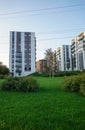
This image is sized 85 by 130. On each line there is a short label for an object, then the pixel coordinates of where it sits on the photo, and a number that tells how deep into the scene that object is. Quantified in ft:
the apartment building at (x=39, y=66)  186.13
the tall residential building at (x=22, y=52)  135.06
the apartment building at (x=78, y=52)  138.78
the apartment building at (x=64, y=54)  190.73
